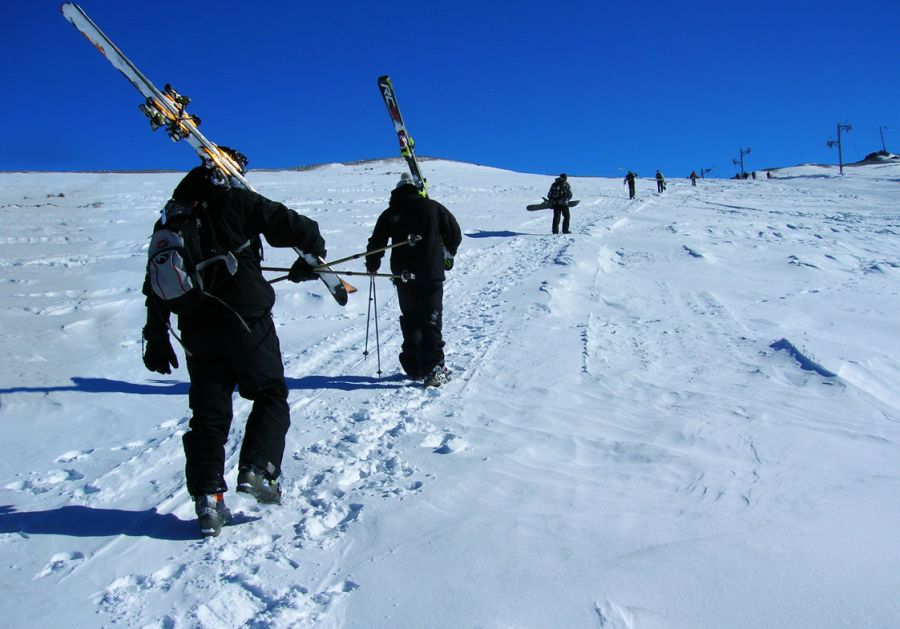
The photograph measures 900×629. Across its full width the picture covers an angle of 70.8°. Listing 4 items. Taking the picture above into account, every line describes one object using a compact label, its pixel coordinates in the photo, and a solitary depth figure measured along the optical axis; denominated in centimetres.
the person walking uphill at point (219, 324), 290
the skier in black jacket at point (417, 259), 540
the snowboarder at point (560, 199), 1520
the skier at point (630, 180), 2576
